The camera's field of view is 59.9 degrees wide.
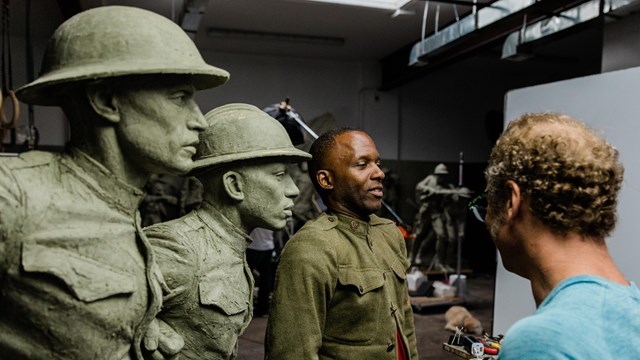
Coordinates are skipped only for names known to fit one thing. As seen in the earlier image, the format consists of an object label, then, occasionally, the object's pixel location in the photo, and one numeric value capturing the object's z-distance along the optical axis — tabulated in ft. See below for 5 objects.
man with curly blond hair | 3.39
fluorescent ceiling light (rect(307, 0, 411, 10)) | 21.65
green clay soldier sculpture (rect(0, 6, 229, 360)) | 3.64
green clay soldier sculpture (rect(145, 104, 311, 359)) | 5.20
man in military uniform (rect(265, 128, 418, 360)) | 6.32
